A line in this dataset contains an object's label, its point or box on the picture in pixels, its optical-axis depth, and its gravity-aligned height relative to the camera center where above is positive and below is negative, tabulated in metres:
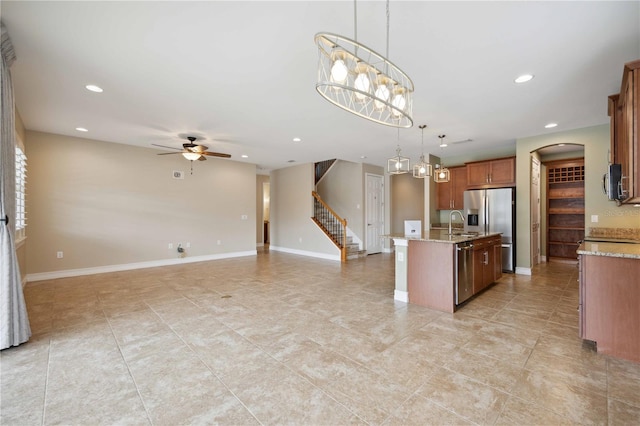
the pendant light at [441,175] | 4.89 +0.66
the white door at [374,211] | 8.67 +0.04
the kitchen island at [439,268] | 3.66 -0.80
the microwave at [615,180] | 2.83 +0.32
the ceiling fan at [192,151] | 5.55 +1.25
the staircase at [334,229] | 7.77 -0.52
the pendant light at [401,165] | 4.37 +0.77
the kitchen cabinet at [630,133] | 2.33 +0.71
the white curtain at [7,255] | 2.60 -0.40
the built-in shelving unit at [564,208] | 7.03 +0.09
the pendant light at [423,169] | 4.70 +0.73
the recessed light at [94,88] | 3.34 +1.54
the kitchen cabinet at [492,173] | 5.99 +0.87
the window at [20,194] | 4.58 +0.33
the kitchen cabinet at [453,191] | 7.08 +0.56
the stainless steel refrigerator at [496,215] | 5.84 -0.07
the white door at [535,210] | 5.87 +0.03
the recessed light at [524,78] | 3.06 +1.51
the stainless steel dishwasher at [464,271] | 3.70 -0.83
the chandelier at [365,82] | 1.45 +0.81
